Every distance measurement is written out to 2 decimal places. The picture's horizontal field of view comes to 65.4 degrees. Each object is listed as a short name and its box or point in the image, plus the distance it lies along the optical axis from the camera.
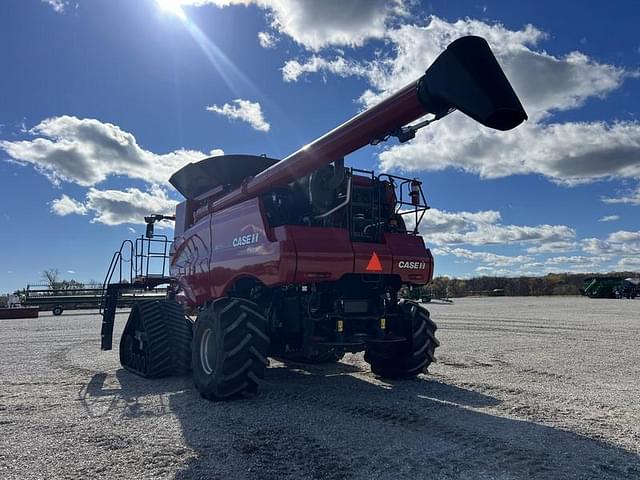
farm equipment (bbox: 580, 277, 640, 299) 46.22
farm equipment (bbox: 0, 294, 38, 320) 27.67
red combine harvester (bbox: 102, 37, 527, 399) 6.30
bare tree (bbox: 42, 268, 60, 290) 34.58
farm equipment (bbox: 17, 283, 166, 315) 32.50
